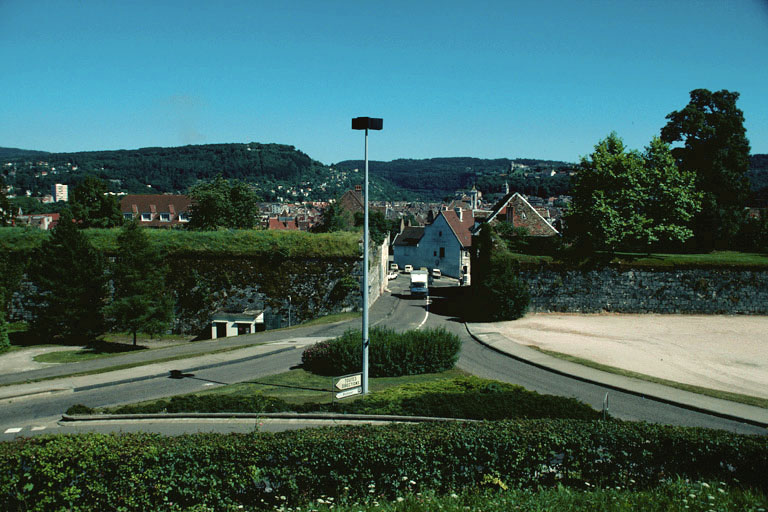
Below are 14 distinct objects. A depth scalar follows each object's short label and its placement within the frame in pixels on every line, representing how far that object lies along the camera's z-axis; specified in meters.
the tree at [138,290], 27.52
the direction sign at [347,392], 14.09
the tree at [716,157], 46.38
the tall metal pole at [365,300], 16.33
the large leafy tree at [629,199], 38.56
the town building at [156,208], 110.31
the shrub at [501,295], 35.06
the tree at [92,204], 57.78
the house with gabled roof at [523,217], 55.60
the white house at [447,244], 68.00
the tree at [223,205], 49.34
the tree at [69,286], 29.67
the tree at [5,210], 53.25
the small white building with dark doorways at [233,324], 32.53
